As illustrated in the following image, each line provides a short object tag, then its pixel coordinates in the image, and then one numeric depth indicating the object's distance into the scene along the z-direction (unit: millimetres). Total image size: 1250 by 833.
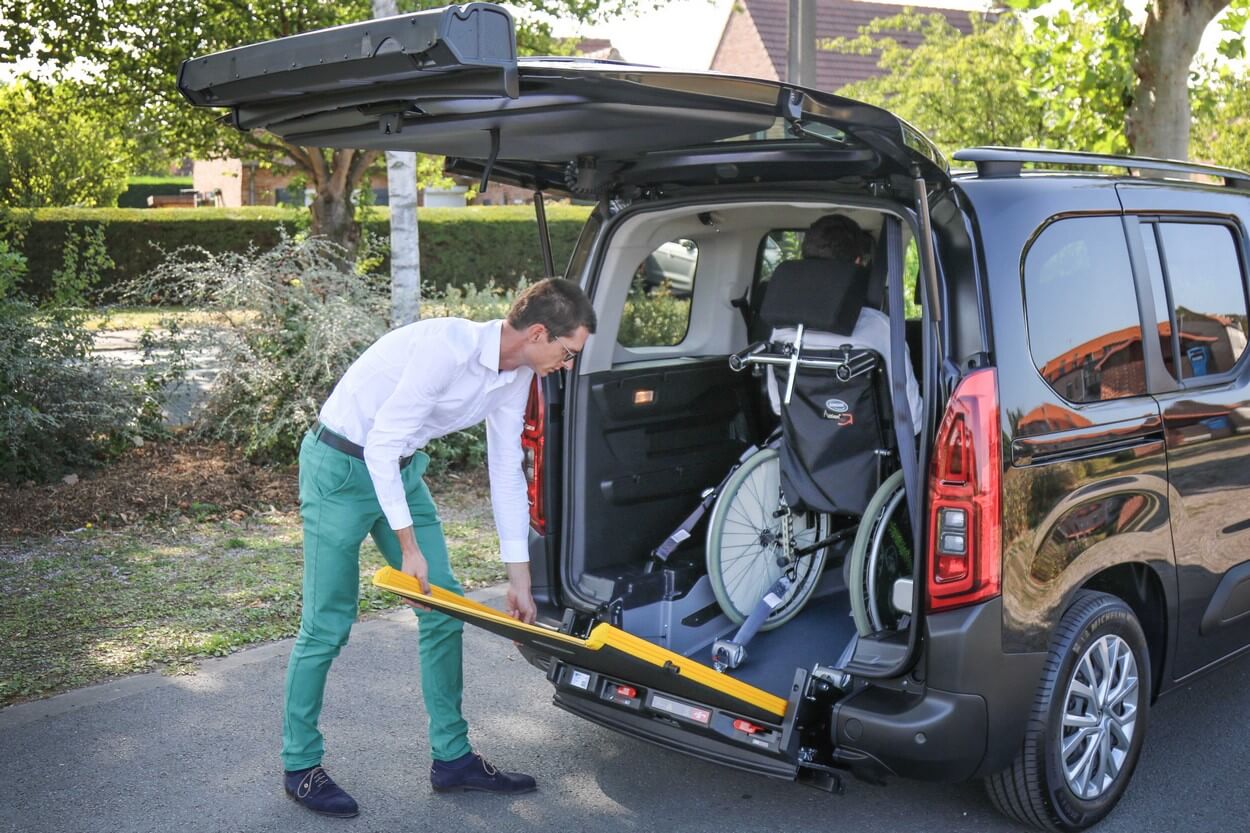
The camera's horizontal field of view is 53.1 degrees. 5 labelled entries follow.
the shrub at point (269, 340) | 8469
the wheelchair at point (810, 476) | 4117
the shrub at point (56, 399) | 7730
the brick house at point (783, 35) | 28969
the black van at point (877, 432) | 3338
